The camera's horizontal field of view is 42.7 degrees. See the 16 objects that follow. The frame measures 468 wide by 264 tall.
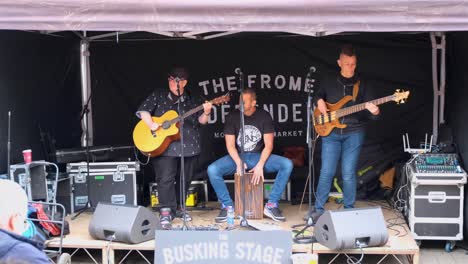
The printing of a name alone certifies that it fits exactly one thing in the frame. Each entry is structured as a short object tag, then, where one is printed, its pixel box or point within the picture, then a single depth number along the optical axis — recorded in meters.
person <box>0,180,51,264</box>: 2.12
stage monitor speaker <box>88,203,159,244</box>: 4.41
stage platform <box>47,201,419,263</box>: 4.30
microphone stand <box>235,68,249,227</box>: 4.71
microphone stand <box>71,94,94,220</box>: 5.50
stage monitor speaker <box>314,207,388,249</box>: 4.18
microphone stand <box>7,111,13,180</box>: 4.80
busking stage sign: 3.80
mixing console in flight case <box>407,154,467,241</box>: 4.82
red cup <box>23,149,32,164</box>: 4.82
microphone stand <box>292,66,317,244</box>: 4.46
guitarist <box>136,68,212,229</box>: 5.23
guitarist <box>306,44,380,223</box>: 4.98
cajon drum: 5.29
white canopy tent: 3.68
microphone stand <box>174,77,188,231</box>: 4.74
